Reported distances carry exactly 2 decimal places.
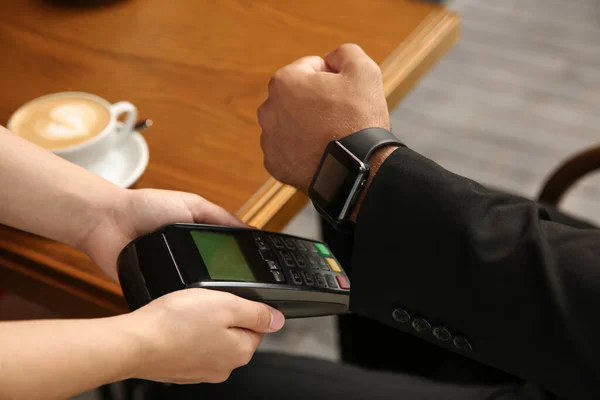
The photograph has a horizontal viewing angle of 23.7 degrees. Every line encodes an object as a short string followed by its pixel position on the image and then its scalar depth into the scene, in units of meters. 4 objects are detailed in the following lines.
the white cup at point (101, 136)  1.15
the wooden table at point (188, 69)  1.13
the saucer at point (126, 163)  1.17
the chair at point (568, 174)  1.32
